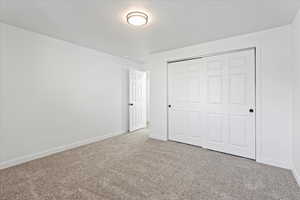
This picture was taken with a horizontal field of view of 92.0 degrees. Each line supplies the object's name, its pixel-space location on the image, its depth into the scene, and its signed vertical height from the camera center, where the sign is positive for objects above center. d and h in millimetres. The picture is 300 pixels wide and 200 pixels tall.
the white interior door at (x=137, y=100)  4832 -26
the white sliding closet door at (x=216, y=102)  2781 -68
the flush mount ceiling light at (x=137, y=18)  2053 +1178
